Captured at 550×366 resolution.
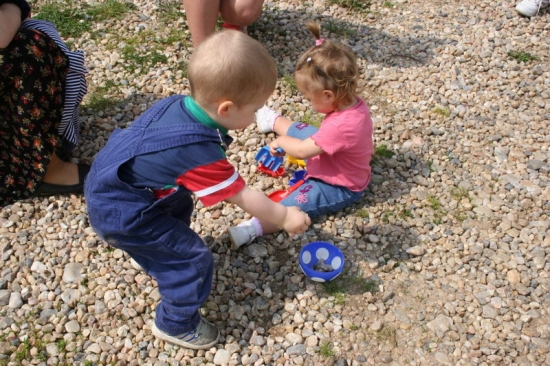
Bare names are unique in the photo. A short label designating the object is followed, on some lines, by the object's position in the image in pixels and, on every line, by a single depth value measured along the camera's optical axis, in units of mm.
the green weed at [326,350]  2625
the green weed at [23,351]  2521
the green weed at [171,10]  4793
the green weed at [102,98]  3943
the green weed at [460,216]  3316
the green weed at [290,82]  4160
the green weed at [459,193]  3456
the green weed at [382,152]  3719
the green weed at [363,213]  3321
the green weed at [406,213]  3338
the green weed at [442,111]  4066
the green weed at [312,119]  3895
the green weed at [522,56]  4621
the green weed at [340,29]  4871
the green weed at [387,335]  2702
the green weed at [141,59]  4285
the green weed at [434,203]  3387
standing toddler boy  2023
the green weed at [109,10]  4754
